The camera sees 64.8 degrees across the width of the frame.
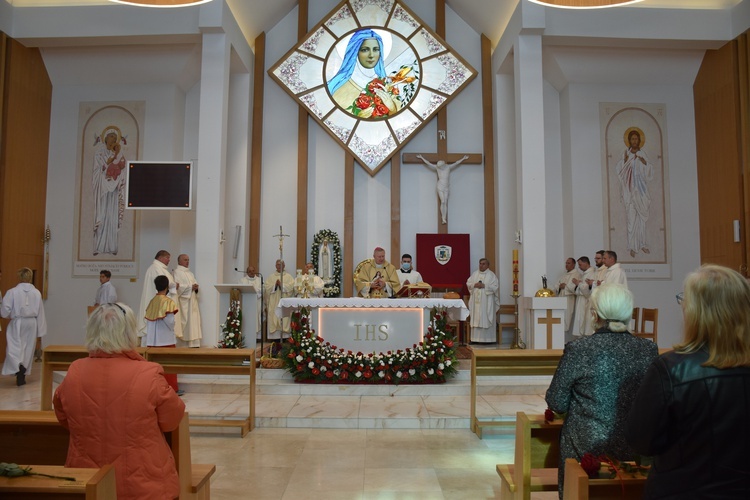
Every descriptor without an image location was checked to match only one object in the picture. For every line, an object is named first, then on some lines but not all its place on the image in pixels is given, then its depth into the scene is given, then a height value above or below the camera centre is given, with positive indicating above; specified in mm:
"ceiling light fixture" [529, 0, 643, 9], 5520 +2655
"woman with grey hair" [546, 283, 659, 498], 2496 -379
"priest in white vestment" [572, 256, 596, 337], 10156 -220
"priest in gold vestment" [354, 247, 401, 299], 8203 +154
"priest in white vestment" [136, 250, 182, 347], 8141 -3
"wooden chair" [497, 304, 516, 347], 11094 -641
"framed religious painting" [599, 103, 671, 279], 10977 +1873
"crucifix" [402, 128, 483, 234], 11664 +2486
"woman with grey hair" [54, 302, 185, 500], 2395 -507
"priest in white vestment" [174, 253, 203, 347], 9188 -273
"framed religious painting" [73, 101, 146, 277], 10984 +1877
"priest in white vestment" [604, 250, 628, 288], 9234 +211
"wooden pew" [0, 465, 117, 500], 1878 -644
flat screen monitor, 9938 +1706
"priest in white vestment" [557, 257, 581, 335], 10688 -10
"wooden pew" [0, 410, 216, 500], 2834 -764
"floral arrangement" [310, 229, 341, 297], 11523 +700
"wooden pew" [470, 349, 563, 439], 5395 -721
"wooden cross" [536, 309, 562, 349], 8727 -525
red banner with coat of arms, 11656 +525
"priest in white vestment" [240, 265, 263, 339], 10509 +142
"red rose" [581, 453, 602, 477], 2152 -651
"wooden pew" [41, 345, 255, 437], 5434 -702
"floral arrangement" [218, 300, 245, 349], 8062 -580
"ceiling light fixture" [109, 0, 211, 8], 5449 +2634
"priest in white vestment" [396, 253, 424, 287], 9906 +248
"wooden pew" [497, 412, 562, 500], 2986 -916
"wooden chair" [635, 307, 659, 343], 8414 -463
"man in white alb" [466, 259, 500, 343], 10945 -305
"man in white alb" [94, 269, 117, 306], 10094 -106
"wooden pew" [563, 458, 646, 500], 2128 -732
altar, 7520 -440
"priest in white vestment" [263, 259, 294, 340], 10656 -116
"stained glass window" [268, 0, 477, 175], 11922 +4302
